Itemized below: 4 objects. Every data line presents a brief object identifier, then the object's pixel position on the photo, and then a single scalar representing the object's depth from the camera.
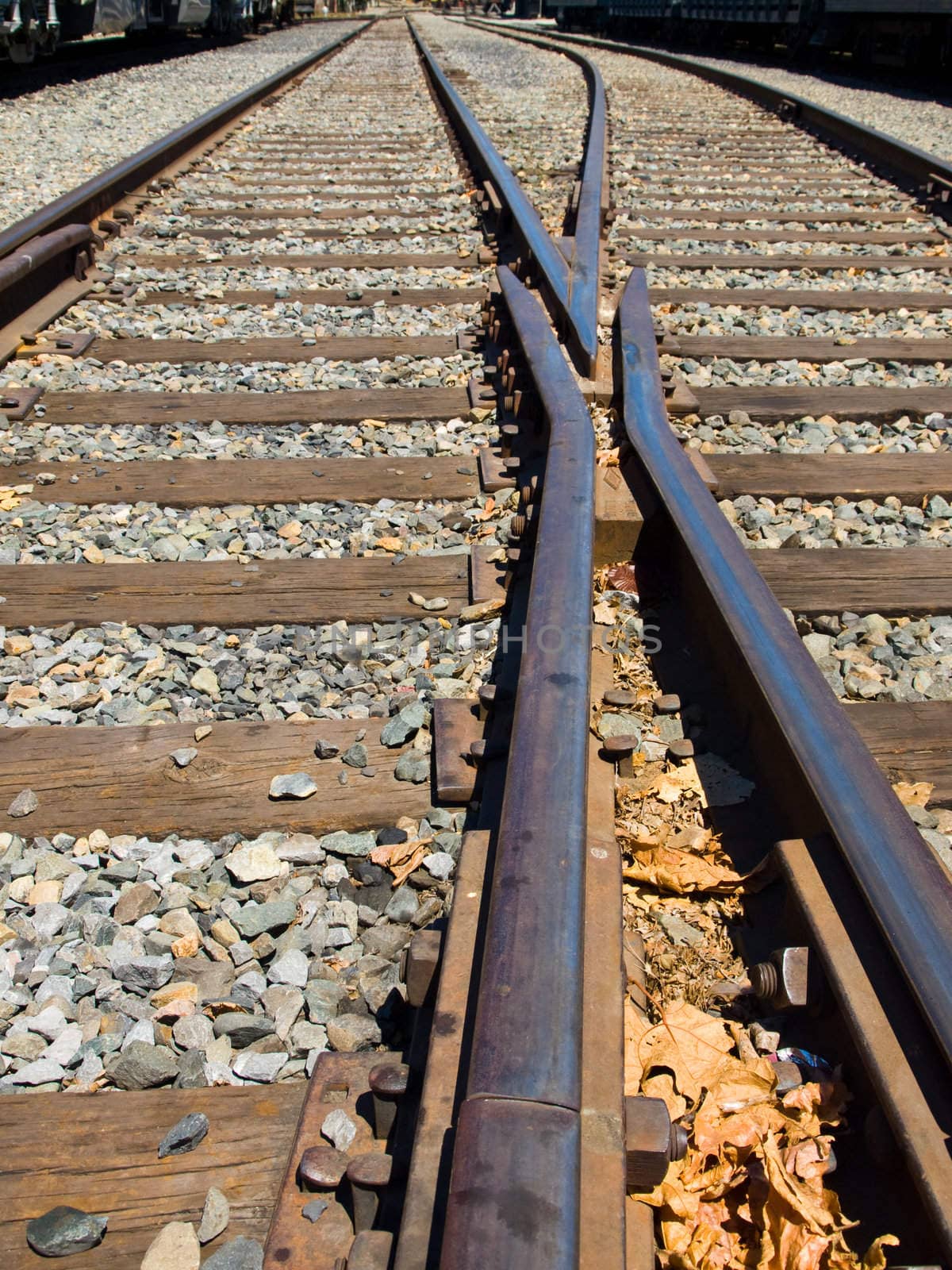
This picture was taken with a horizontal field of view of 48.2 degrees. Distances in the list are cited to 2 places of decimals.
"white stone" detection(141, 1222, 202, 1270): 1.18
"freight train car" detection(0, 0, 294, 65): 11.05
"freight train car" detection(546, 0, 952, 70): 13.52
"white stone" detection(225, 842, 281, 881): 1.74
